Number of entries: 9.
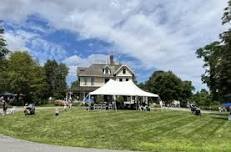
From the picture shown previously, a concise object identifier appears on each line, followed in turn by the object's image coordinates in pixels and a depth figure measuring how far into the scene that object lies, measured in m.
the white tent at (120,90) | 18.81
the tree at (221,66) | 16.41
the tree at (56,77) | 43.68
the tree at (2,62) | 26.05
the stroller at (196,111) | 17.24
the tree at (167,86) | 42.77
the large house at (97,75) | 32.60
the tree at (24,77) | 28.20
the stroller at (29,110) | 13.10
